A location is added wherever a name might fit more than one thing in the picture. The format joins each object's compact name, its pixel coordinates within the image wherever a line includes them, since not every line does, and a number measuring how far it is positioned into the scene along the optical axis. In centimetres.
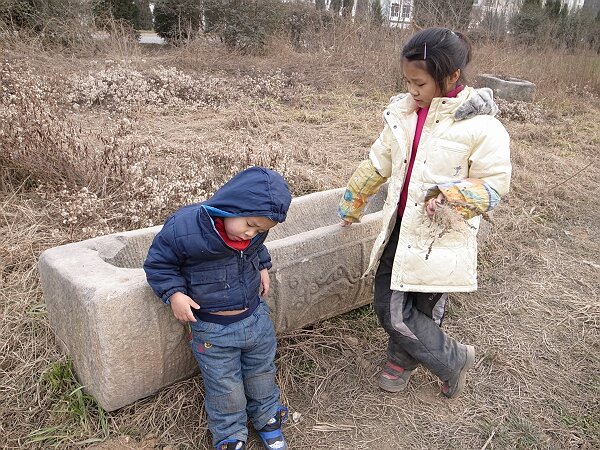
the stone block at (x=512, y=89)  826
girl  192
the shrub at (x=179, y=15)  1071
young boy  179
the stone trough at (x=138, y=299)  191
